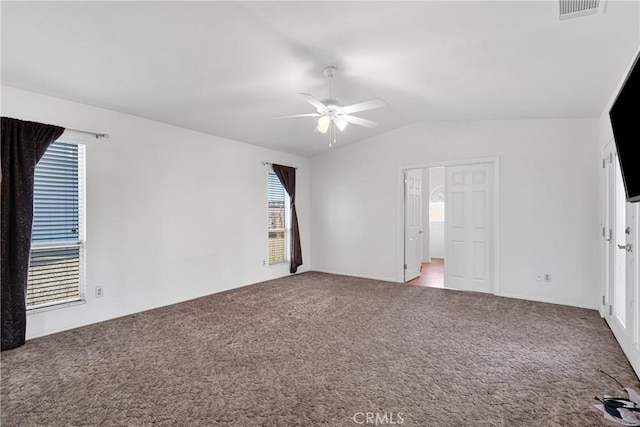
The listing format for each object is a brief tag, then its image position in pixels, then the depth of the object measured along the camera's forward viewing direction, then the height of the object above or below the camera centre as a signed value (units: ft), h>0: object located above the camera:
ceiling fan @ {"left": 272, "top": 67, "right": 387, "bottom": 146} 10.29 +3.46
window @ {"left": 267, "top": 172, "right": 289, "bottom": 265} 20.49 -0.55
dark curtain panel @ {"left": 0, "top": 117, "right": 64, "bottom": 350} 9.96 -0.19
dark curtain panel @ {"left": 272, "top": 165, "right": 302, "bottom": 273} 20.95 -0.86
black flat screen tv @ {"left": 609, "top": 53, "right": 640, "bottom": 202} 5.46 +1.60
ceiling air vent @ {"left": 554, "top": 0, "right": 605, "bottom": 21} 6.68 +4.40
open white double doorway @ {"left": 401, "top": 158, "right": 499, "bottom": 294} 16.34 -0.77
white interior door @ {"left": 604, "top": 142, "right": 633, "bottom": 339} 10.26 -1.10
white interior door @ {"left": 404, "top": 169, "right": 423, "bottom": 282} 19.56 -0.70
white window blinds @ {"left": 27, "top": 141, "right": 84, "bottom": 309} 11.16 -0.59
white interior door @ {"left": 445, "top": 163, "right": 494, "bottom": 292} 16.51 -0.75
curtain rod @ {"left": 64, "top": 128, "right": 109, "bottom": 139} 11.92 +3.05
